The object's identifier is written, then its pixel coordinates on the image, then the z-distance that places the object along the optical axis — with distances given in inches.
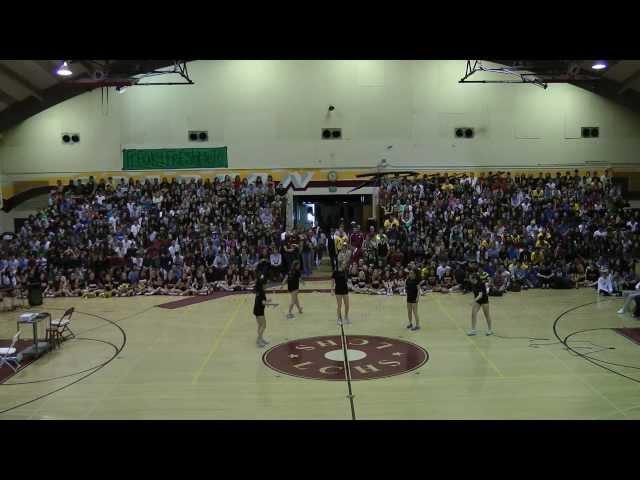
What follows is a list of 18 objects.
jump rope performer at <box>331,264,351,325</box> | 571.5
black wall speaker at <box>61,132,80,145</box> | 1124.5
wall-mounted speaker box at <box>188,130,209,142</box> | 1118.4
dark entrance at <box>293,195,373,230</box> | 1127.0
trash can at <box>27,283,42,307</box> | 718.5
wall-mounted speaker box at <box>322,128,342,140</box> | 1127.0
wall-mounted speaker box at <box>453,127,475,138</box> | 1130.7
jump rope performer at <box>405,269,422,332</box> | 538.6
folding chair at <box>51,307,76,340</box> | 514.0
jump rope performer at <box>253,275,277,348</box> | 490.3
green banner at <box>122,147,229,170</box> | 1112.2
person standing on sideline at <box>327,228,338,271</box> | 850.5
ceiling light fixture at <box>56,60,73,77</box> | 824.4
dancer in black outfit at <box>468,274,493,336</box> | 516.7
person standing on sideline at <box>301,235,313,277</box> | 878.4
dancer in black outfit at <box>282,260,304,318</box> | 605.9
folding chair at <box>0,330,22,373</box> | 446.3
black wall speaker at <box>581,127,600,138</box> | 1130.0
